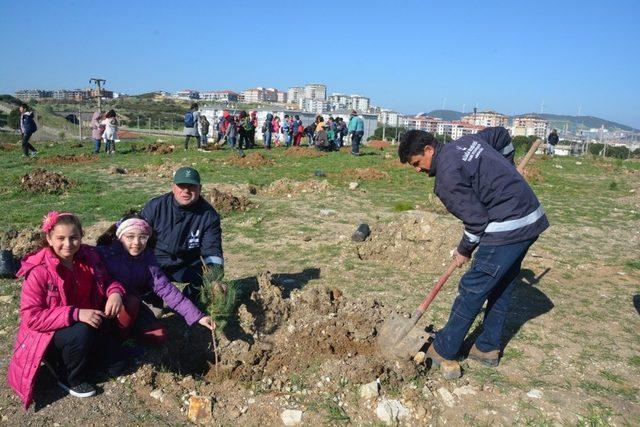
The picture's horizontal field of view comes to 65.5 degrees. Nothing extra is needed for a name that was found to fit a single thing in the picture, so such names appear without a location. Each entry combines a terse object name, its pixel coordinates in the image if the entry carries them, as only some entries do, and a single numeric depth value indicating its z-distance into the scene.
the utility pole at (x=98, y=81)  24.52
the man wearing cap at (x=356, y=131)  19.45
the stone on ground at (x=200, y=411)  3.29
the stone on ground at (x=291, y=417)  3.29
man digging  3.50
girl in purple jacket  3.81
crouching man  4.41
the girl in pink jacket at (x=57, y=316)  3.21
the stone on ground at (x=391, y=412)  3.34
